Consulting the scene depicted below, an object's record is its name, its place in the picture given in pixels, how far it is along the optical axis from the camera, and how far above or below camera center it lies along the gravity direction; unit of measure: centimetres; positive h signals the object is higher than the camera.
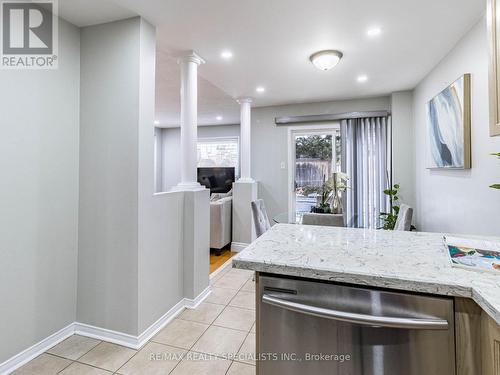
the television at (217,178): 618 +27
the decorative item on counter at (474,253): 95 -27
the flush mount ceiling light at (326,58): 250 +127
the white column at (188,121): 256 +67
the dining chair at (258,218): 292 -32
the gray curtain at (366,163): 405 +43
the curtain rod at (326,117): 401 +118
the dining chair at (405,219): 237 -27
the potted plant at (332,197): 312 -9
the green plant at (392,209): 337 -26
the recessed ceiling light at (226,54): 258 +136
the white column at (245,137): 417 +84
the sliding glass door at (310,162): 450 +48
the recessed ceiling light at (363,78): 320 +140
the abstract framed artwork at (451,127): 220 +61
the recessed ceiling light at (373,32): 215 +133
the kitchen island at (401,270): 79 -29
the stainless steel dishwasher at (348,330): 85 -50
